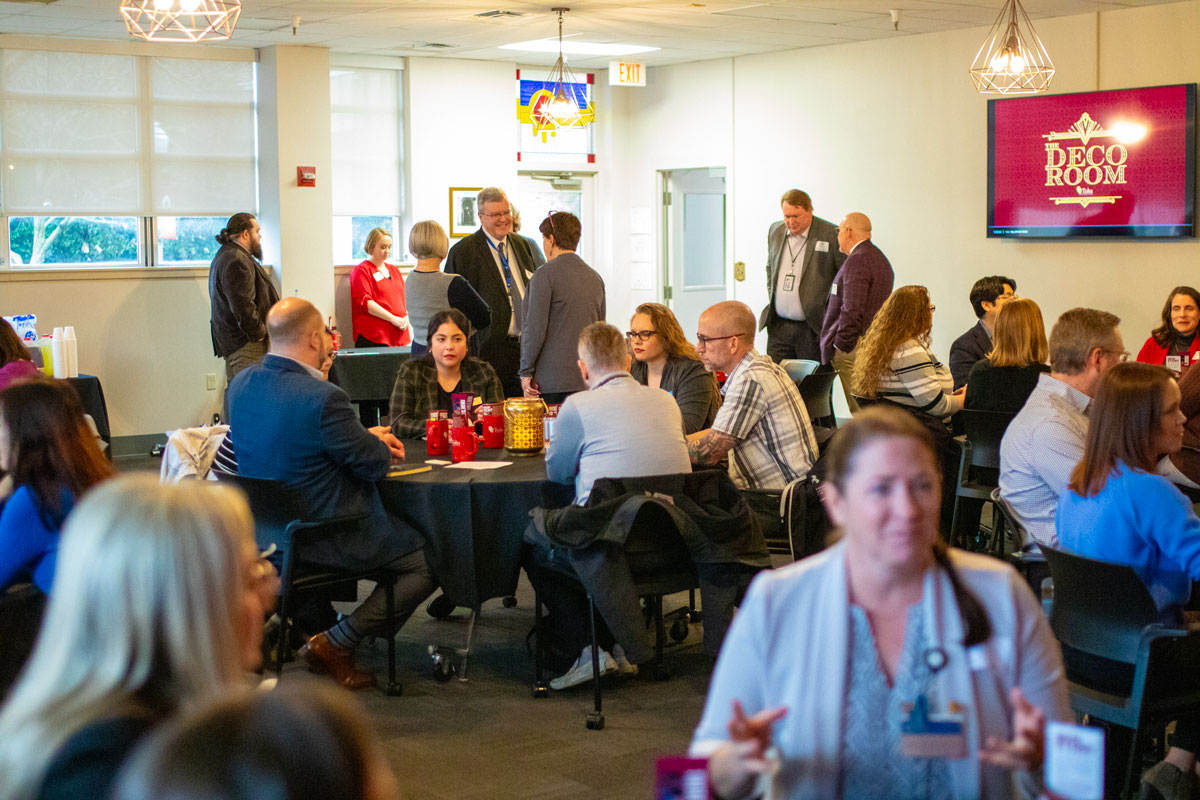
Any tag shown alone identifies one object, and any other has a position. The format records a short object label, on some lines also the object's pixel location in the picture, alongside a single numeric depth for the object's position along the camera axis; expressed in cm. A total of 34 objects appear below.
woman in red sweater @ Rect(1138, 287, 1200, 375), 696
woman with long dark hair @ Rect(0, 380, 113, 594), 319
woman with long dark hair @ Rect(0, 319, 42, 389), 512
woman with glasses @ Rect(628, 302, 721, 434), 525
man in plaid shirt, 477
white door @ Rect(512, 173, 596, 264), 1217
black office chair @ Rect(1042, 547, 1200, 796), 297
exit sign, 1121
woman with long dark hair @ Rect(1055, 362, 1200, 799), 308
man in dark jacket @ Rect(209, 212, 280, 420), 851
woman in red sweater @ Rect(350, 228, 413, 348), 1055
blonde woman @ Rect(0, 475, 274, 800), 154
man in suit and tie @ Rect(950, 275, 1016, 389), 685
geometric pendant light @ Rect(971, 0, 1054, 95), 662
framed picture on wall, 1135
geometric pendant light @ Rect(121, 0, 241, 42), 469
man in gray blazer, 873
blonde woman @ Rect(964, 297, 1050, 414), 575
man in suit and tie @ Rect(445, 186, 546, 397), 713
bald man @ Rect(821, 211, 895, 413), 793
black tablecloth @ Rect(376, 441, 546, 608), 467
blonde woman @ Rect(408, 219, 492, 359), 677
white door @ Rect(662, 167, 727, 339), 1221
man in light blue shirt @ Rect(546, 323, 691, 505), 436
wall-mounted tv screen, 827
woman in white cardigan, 186
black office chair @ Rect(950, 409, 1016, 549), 549
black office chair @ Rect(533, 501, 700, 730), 424
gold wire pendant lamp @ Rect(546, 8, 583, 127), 952
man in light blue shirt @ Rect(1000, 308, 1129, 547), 390
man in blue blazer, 438
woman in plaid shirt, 548
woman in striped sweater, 588
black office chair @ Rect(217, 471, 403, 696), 433
